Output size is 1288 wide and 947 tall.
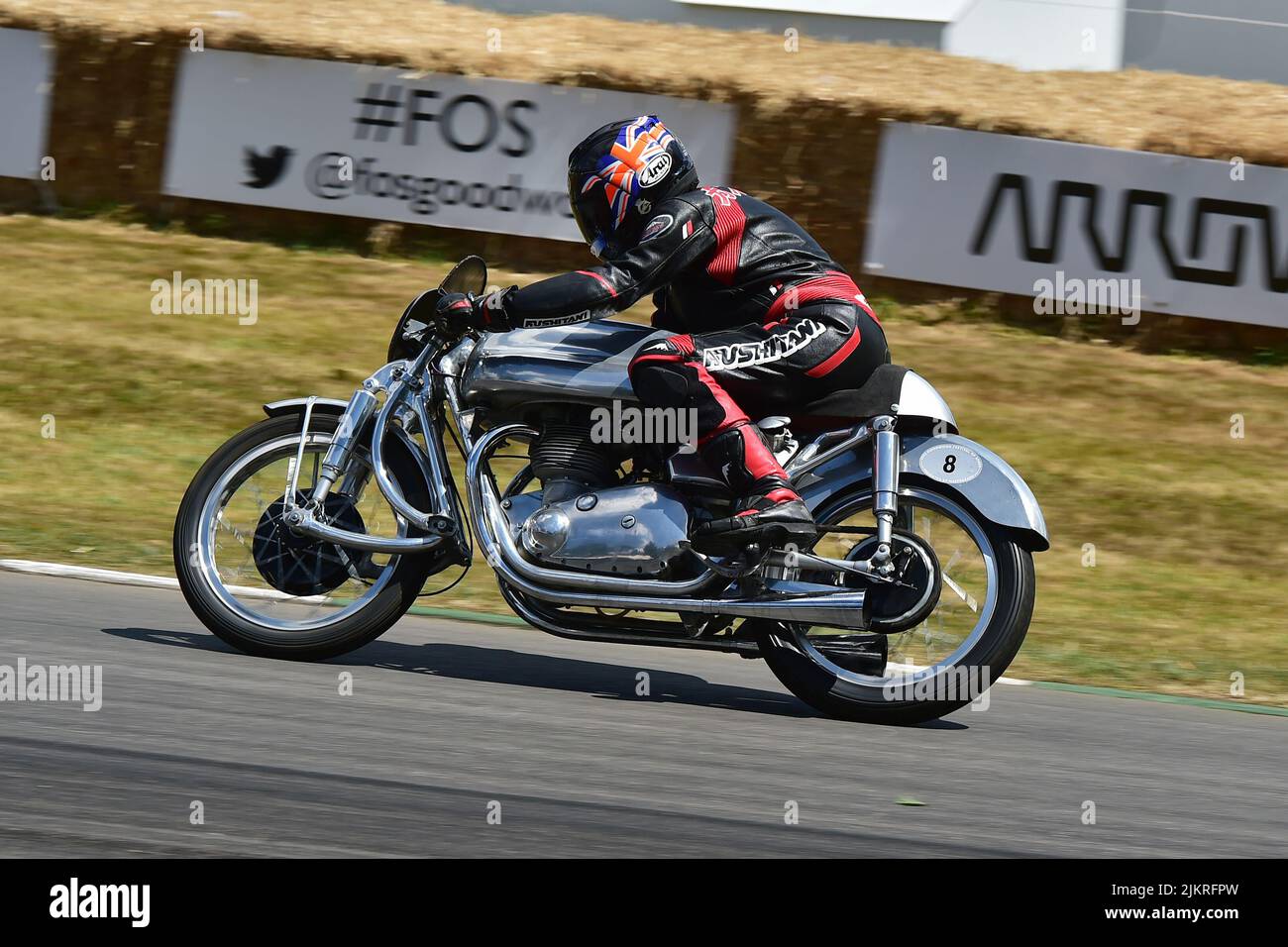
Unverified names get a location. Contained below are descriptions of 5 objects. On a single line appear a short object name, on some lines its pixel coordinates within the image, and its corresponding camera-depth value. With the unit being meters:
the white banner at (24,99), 13.30
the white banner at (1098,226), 11.10
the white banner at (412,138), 12.36
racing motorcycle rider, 5.06
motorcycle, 5.08
